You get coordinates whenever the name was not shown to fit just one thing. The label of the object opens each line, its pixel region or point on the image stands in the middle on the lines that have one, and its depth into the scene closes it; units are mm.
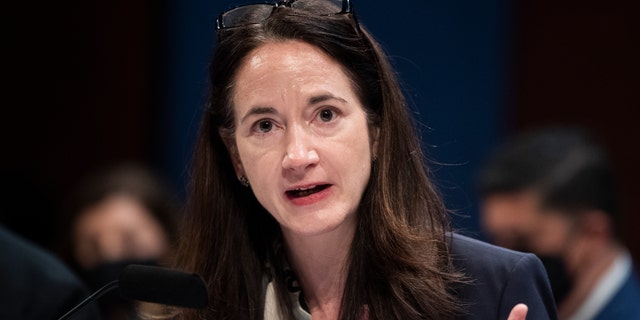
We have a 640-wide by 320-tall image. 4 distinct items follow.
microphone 4750
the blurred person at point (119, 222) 9703
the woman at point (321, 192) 5164
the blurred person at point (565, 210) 8086
